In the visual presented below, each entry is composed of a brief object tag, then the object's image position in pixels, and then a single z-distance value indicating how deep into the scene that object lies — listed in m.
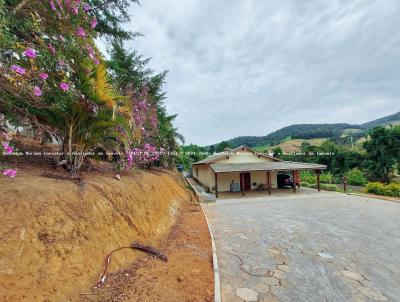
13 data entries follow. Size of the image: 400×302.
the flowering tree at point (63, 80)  3.17
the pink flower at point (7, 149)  2.97
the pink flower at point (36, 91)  3.14
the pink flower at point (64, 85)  3.67
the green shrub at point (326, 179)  28.38
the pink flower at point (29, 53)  2.89
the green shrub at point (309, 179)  26.81
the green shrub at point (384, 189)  16.02
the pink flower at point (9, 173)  3.19
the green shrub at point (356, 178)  28.01
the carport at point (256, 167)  17.89
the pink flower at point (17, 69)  2.81
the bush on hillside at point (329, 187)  19.86
